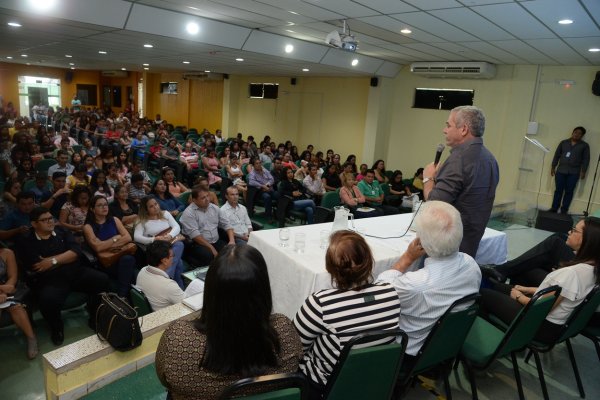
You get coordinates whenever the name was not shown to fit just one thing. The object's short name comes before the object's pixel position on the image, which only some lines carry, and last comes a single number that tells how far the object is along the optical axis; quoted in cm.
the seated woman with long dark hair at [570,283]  240
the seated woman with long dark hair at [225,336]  123
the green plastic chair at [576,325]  246
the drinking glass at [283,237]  260
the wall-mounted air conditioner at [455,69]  780
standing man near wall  731
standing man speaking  227
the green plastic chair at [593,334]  284
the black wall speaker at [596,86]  695
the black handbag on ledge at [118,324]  216
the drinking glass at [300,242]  252
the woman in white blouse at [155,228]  402
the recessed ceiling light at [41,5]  460
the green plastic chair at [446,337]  197
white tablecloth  227
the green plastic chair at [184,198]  536
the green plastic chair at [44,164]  663
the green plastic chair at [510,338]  221
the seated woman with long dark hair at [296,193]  642
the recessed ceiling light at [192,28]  590
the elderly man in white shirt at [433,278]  189
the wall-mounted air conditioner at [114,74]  2017
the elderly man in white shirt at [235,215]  472
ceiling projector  528
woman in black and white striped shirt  158
